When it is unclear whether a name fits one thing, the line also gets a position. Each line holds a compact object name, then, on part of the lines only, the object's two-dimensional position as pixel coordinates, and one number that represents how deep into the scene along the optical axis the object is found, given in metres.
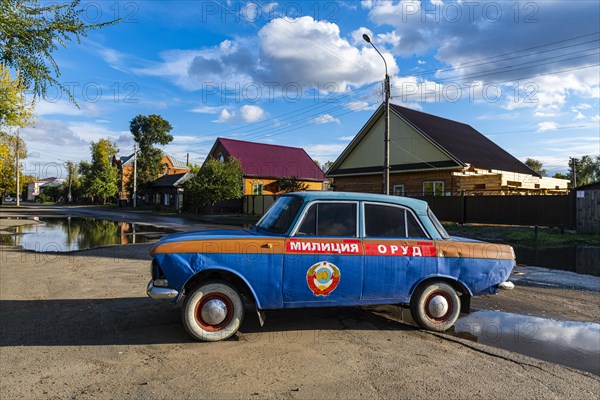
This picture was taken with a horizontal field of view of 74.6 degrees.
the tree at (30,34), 6.22
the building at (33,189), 134.25
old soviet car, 4.61
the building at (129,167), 73.56
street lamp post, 18.05
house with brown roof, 23.48
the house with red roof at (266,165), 43.41
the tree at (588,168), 72.88
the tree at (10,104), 11.03
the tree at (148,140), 60.38
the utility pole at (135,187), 53.24
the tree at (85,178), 68.31
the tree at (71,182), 89.12
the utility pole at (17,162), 52.33
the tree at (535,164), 74.38
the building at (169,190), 50.62
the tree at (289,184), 38.22
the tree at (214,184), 34.97
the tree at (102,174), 64.56
